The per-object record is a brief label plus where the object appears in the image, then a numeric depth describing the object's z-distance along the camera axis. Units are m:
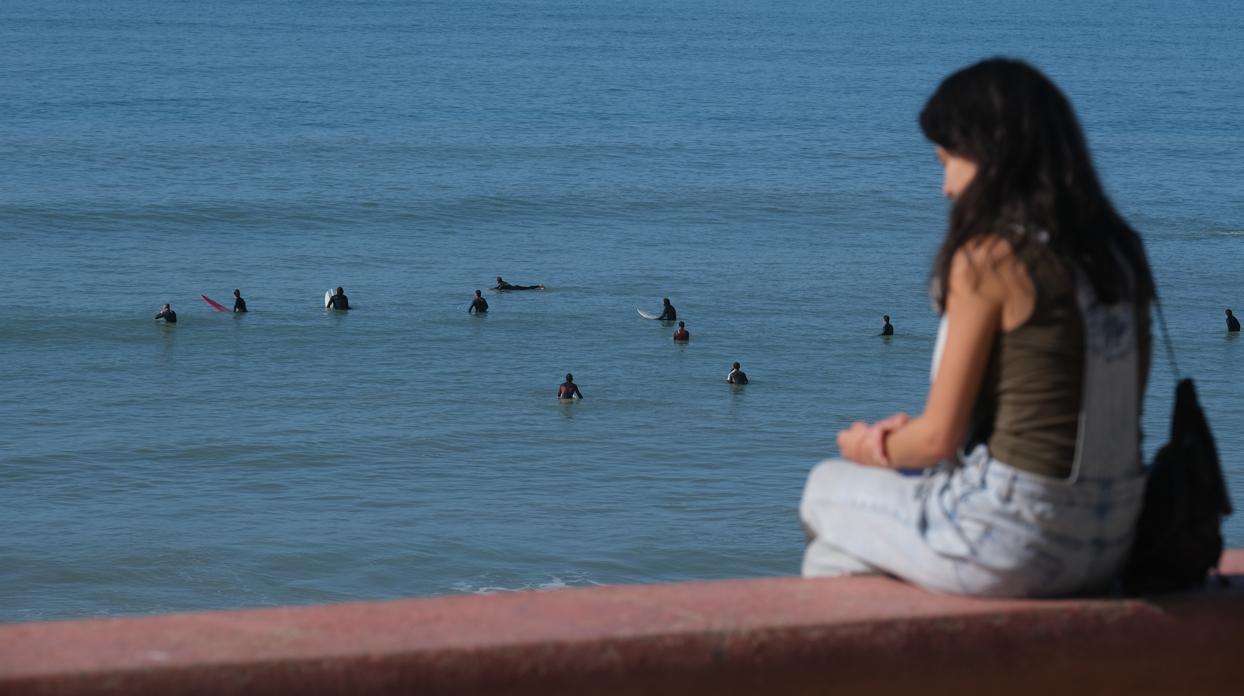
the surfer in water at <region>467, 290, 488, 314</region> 37.75
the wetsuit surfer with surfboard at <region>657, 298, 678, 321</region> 36.58
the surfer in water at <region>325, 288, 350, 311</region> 37.84
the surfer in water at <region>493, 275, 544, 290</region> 40.97
